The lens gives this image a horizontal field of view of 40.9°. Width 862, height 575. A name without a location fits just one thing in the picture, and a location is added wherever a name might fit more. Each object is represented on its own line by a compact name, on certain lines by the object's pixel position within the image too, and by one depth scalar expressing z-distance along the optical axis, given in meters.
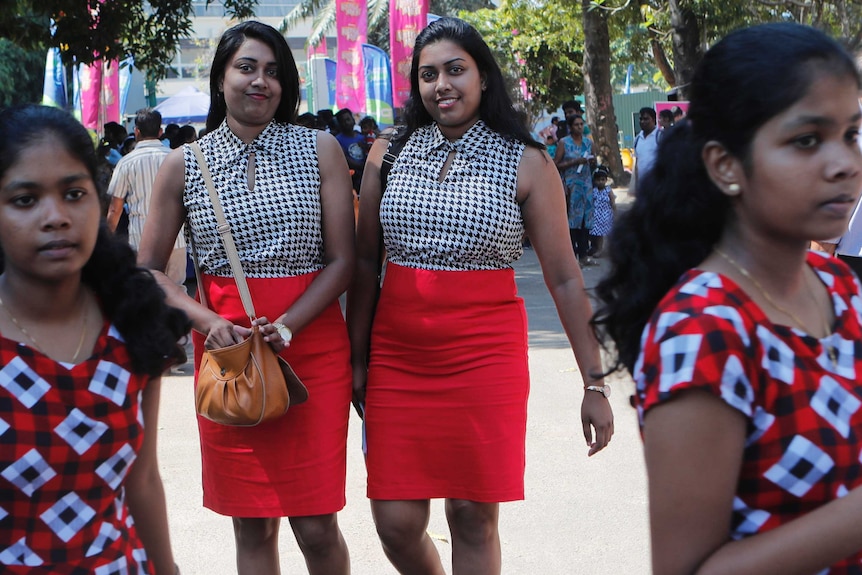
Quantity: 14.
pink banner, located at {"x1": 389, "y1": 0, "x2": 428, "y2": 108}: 16.03
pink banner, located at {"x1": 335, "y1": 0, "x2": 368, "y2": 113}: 20.67
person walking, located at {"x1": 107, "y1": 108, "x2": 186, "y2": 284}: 8.89
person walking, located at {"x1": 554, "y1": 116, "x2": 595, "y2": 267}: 13.56
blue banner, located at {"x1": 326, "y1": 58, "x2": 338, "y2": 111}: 35.65
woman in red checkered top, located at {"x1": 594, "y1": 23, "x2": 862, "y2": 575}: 1.65
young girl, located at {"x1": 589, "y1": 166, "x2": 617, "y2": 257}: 13.97
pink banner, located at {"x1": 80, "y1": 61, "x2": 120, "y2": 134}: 18.73
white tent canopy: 33.91
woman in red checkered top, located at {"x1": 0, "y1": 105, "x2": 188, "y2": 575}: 2.07
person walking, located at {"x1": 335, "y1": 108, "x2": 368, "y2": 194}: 14.45
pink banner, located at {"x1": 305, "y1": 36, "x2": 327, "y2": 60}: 53.86
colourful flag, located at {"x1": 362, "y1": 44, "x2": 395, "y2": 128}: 22.36
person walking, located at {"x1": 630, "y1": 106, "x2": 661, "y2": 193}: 14.88
